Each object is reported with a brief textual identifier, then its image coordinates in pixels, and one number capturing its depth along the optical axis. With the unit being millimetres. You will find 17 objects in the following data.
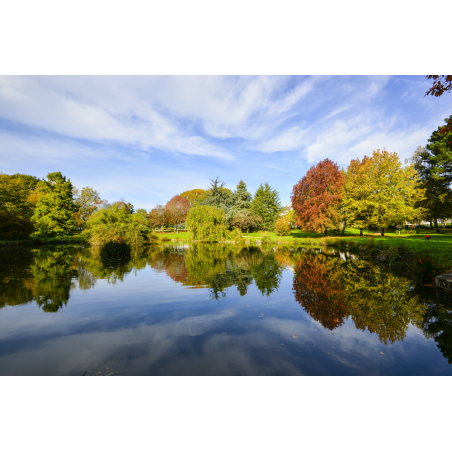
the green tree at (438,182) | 23469
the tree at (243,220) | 34562
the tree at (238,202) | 35669
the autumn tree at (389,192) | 24516
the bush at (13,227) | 26136
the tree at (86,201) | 46969
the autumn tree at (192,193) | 66938
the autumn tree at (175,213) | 44438
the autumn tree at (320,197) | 27078
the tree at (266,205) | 44750
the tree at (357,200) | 25795
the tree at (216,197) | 38822
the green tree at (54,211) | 31575
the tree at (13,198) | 31156
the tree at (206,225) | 29308
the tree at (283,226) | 34594
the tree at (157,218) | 43438
